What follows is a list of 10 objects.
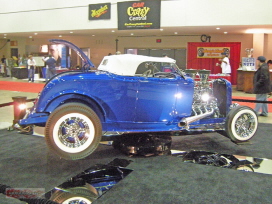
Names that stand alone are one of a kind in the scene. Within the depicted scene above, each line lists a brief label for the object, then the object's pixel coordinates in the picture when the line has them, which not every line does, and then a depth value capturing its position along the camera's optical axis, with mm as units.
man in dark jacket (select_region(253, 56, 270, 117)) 7266
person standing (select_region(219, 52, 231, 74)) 13059
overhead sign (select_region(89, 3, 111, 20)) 13430
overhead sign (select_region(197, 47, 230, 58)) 15516
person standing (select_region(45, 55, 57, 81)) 14283
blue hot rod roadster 3709
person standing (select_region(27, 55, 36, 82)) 16720
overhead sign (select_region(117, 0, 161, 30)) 12549
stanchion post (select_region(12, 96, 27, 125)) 5516
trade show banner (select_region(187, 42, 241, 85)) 15500
